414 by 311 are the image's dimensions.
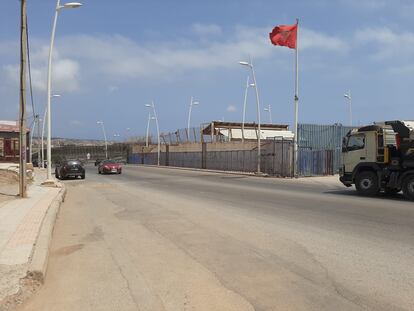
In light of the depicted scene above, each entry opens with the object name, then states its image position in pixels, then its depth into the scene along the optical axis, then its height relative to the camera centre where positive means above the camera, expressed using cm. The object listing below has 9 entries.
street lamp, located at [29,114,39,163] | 7809 +494
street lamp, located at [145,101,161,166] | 7694 +56
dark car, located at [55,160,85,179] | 4147 -129
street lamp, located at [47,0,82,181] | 2845 +212
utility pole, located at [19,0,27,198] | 1969 +201
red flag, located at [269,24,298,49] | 3694 +810
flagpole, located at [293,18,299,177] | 3765 +40
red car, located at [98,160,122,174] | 4972 -145
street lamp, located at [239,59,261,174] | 4253 -63
